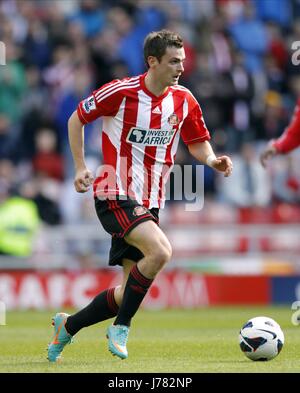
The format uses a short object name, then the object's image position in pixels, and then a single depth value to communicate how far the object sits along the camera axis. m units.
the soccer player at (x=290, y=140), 10.84
